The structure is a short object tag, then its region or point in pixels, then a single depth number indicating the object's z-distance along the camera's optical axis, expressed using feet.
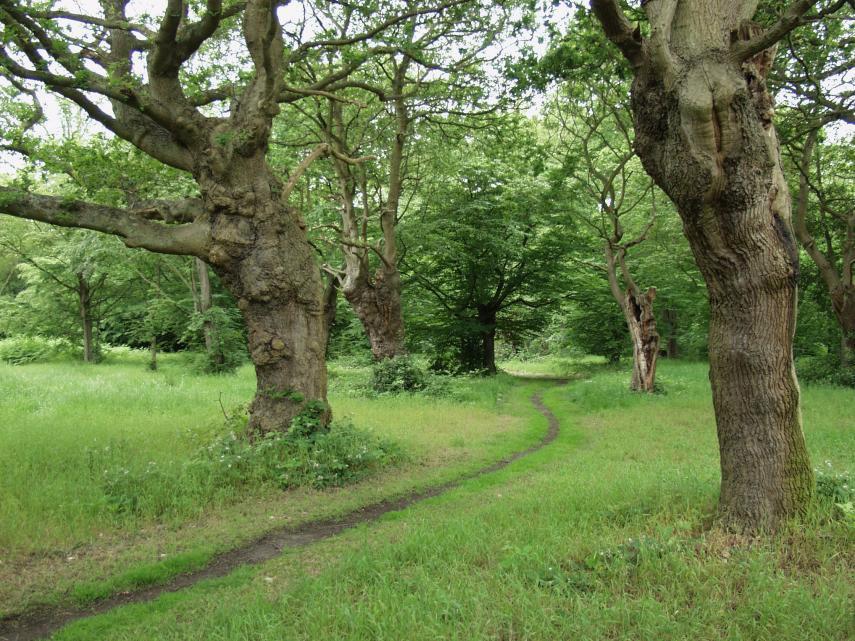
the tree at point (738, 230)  15.44
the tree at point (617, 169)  54.95
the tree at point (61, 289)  82.48
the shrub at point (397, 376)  56.90
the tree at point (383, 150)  48.32
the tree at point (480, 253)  72.43
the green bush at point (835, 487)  16.44
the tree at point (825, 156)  34.96
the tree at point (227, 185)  27.55
